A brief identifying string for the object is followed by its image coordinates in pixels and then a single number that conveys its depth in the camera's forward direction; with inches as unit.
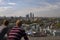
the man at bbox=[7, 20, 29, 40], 44.4
